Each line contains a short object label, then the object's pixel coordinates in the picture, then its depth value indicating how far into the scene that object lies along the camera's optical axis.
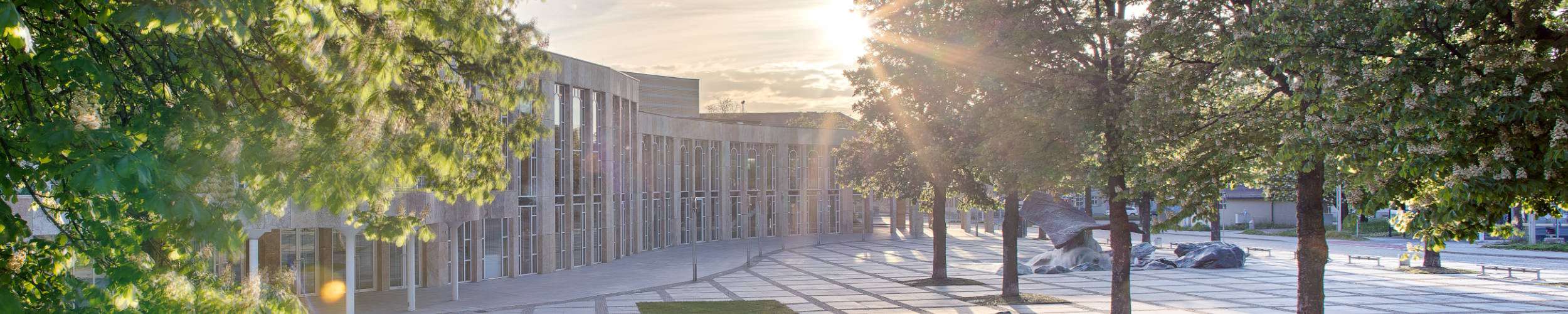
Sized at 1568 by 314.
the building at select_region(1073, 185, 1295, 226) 65.00
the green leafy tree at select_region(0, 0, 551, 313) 4.97
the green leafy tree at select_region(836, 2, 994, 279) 19.30
